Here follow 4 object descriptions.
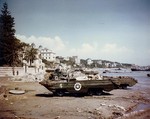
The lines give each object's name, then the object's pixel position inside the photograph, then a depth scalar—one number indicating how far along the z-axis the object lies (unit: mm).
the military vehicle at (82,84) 13648
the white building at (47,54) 108812
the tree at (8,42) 33656
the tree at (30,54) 49719
